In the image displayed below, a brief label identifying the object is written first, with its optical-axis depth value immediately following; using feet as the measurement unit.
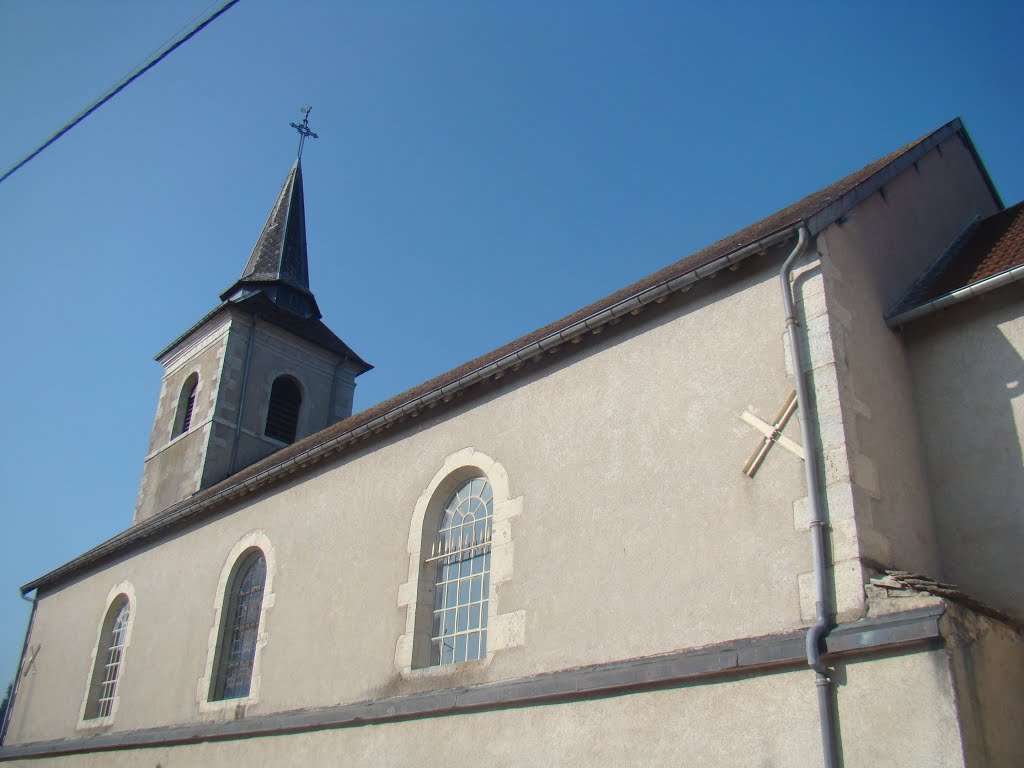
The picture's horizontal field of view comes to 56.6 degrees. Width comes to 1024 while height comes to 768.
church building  18.71
